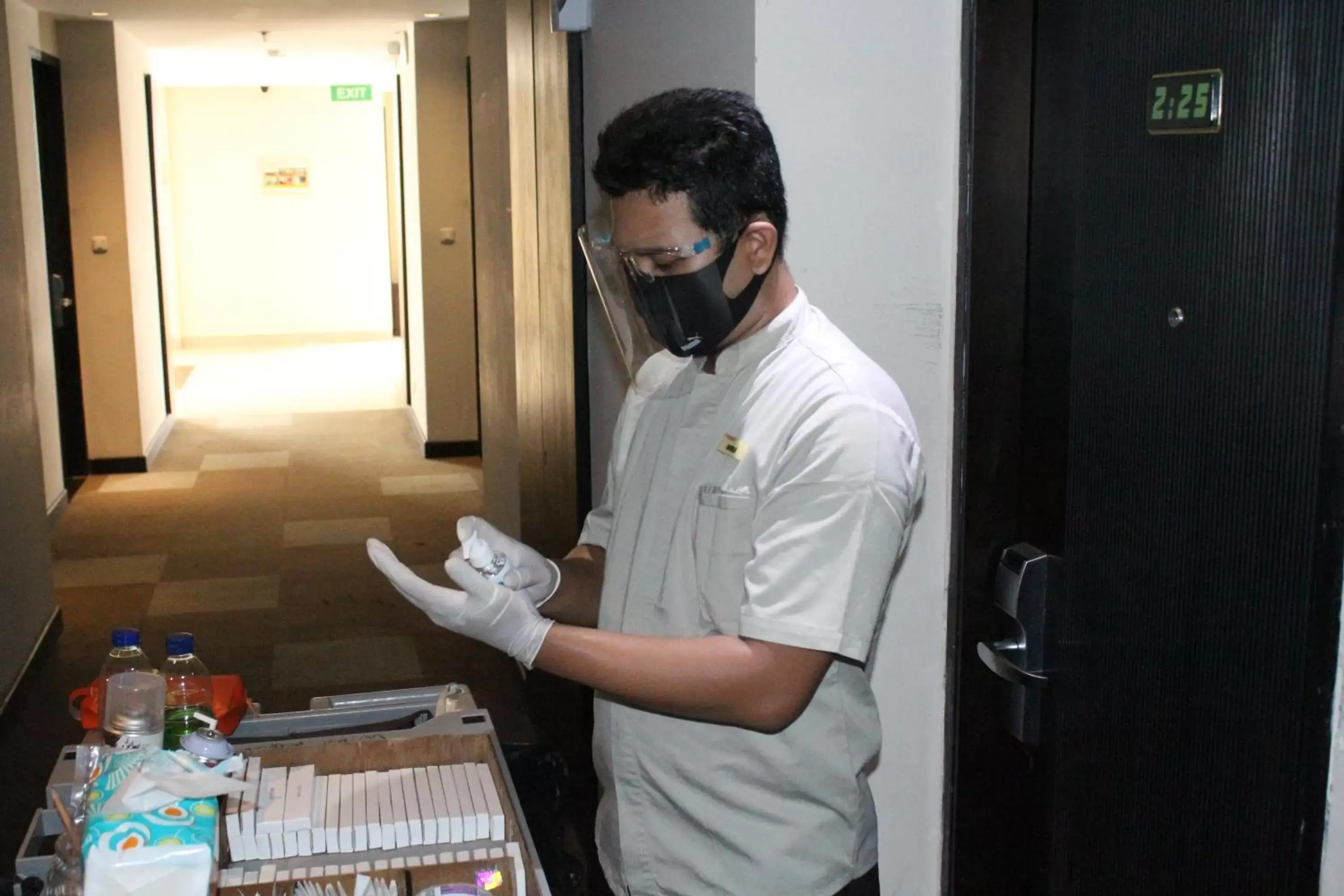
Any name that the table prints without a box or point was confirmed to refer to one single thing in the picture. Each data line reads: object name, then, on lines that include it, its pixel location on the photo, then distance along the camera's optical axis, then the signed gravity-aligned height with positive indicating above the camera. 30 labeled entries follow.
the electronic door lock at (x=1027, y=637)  1.64 -0.49
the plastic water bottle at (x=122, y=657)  1.91 -0.61
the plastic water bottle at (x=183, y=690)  1.85 -0.66
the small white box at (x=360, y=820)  1.52 -0.67
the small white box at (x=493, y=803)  1.56 -0.67
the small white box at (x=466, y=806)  1.55 -0.67
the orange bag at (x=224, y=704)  1.98 -0.69
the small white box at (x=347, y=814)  1.52 -0.67
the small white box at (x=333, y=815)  1.52 -0.67
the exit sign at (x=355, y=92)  12.74 +1.34
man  1.33 -0.34
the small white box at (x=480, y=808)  1.56 -0.67
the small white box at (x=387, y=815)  1.53 -0.67
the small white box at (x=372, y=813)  1.52 -0.67
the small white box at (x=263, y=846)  1.50 -0.67
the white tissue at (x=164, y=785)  1.29 -0.54
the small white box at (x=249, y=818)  1.50 -0.65
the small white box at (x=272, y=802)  1.51 -0.65
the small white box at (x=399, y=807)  1.53 -0.67
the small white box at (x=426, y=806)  1.54 -0.67
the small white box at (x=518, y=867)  1.48 -0.69
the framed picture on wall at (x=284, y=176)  14.38 +0.63
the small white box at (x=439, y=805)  1.55 -0.67
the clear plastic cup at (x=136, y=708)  1.71 -0.60
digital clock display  1.20 +0.12
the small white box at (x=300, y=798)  1.52 -0.65
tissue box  1.23 -0.57
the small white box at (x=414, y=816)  1.53 -0.67
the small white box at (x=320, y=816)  1.52 -0.67
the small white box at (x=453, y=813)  1.55 -0.67
